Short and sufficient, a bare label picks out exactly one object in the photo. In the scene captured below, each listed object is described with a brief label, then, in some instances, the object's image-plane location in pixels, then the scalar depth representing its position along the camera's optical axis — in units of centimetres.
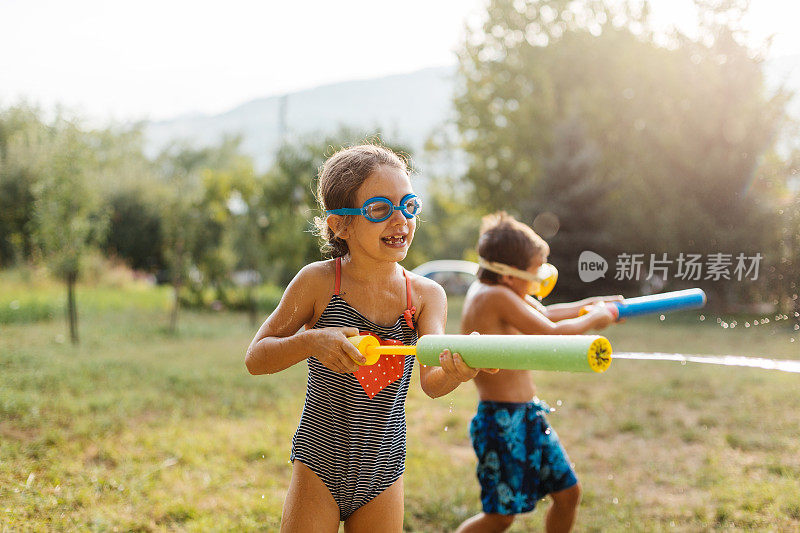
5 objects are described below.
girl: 225
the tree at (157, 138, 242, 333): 1300
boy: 332
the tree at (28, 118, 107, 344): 1001
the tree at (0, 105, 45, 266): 1552
